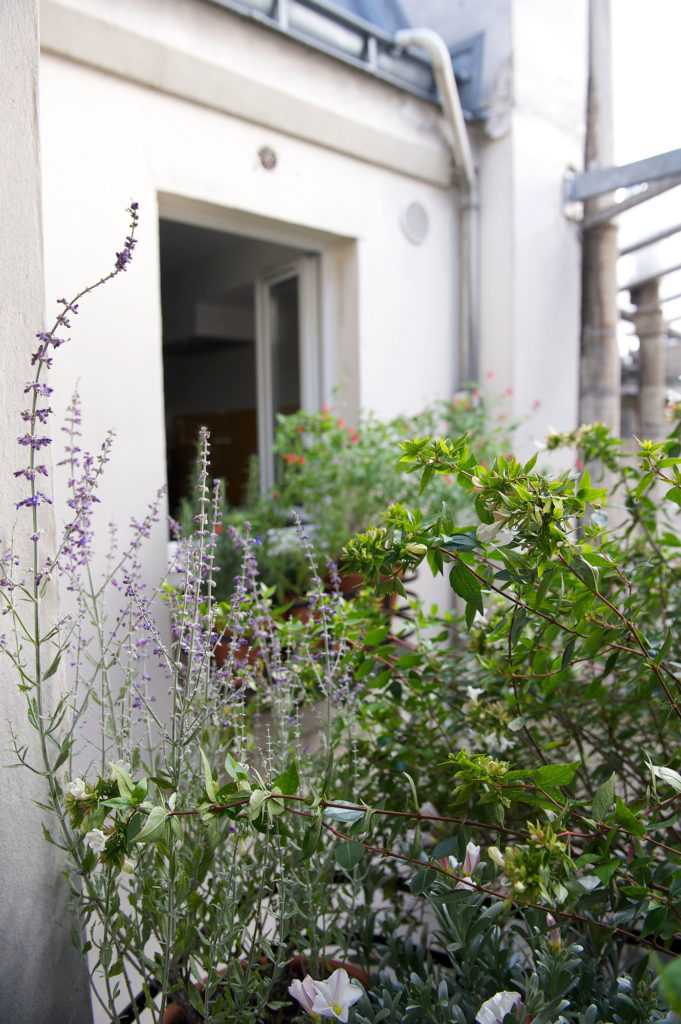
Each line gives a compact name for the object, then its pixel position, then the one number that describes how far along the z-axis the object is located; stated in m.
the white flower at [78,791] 1.17
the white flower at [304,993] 1.31
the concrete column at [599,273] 5.29
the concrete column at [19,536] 1.55
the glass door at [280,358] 4.66
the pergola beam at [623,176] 4.48
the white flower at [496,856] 1.14
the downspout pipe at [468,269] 4.86
